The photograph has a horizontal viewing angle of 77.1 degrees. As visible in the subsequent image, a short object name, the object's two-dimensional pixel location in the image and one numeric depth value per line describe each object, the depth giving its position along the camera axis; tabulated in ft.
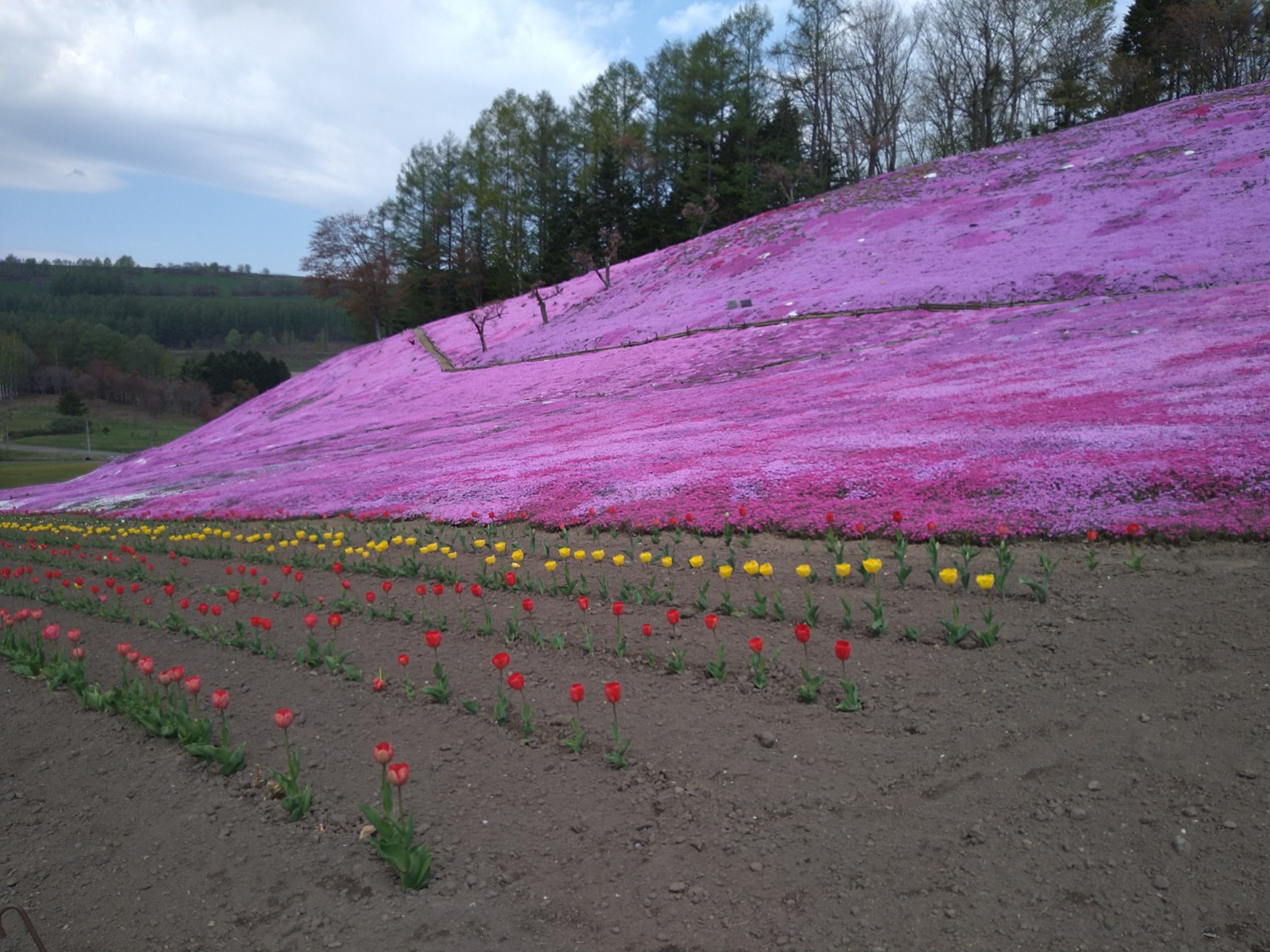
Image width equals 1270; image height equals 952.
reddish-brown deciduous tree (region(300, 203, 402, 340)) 176.45
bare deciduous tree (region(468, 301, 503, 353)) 107.55
